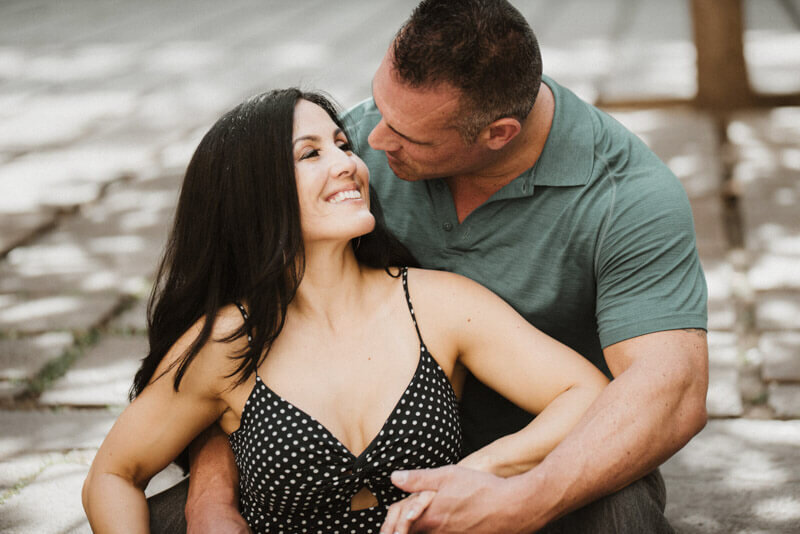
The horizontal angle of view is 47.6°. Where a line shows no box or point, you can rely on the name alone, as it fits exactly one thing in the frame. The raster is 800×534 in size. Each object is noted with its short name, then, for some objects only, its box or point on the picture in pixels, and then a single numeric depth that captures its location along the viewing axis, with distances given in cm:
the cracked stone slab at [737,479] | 269
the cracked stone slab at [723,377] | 321
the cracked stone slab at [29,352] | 363
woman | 211
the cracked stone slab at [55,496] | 280
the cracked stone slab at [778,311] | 367
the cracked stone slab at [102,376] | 345
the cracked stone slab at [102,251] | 438
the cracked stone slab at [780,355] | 333
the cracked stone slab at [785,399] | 314
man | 203
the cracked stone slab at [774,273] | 400
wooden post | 622
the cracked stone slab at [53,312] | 397
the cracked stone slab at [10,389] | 345
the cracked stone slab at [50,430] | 319
